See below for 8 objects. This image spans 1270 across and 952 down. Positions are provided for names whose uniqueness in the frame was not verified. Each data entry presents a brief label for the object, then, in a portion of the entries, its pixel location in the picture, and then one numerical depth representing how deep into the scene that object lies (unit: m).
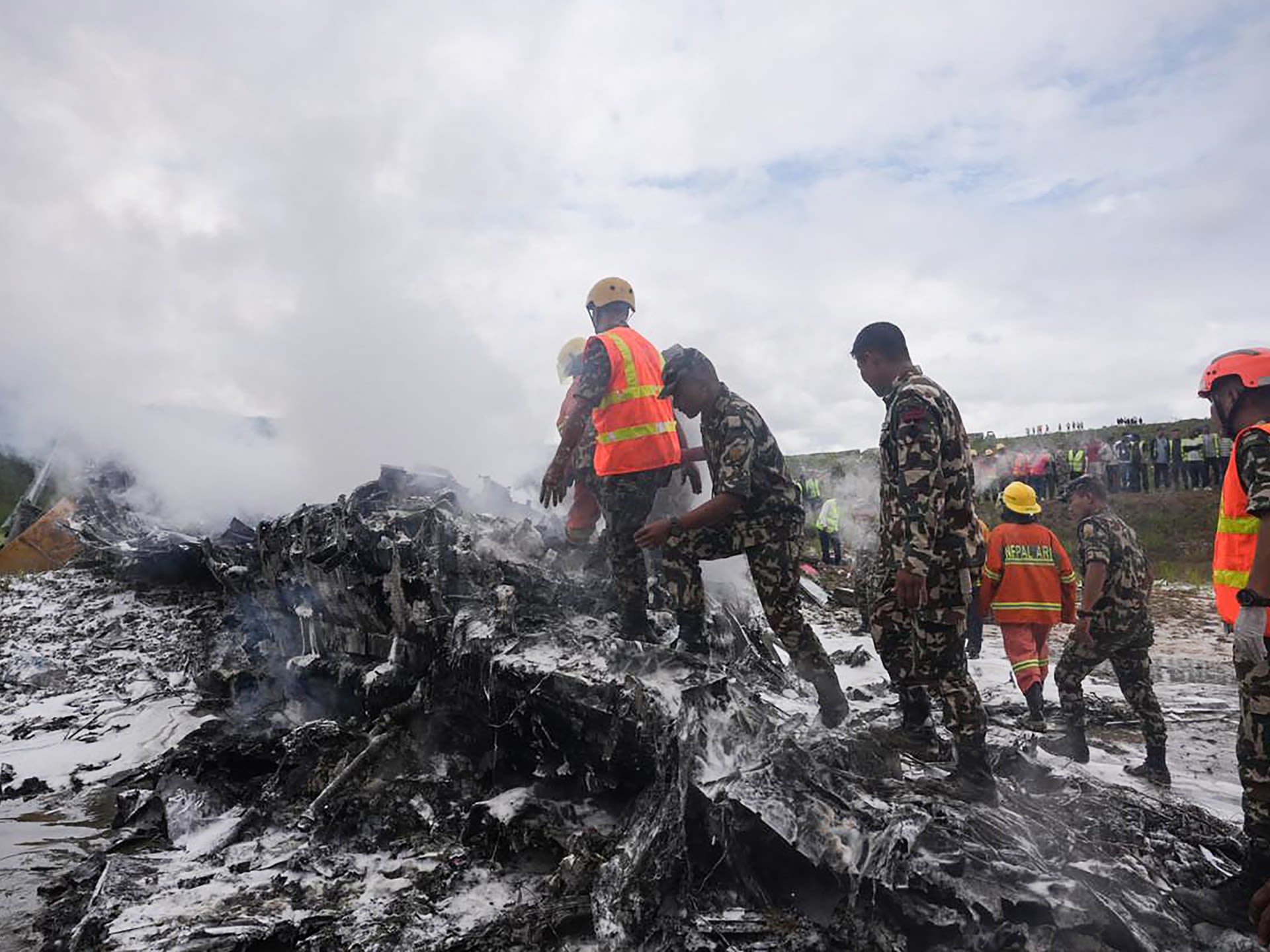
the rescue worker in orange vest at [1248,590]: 2.18
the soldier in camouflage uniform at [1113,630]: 3.88
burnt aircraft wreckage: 2.29
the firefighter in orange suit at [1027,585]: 4.43
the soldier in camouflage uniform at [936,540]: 2.81
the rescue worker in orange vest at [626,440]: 3.80
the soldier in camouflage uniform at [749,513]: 3.31
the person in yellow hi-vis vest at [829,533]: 13.42
